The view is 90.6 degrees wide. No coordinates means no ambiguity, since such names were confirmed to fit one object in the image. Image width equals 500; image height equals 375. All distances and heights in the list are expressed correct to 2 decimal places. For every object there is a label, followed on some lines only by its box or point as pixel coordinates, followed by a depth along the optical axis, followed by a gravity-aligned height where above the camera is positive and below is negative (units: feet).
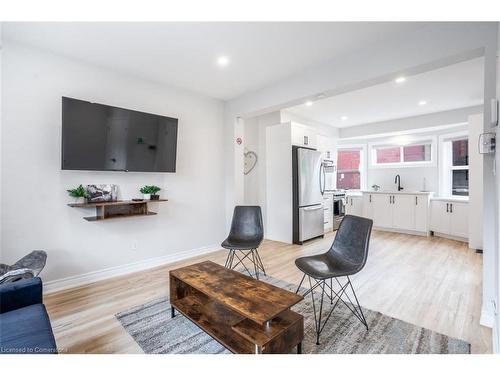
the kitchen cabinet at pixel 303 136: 15.24 +3.23
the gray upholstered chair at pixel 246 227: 10.40 -1.81
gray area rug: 5.68 -3.73
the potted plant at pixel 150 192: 10.98 -0.30
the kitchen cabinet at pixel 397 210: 17.28 -1.74
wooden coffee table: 4.91 -2.92
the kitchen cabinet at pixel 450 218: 15.38 -2.00
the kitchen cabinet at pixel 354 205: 20.84 -1.59
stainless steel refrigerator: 15.05 -0.47
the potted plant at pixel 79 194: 9.08 -0.34
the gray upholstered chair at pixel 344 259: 6.64 -2.21
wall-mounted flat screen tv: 8.68 +1.83
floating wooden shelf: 9.37 -0.99
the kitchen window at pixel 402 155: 18.97 +2.64
